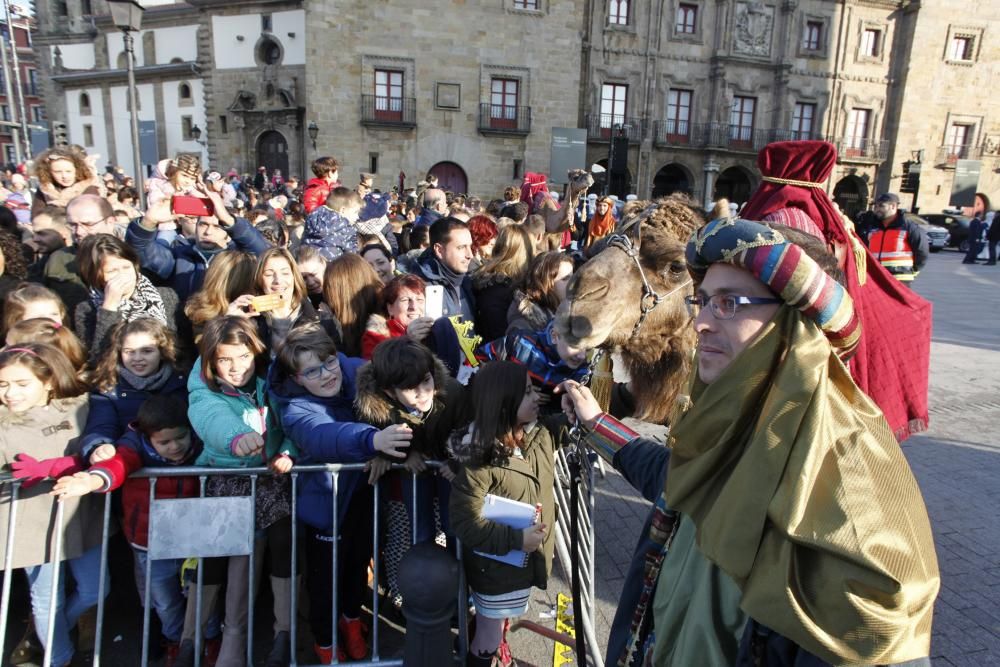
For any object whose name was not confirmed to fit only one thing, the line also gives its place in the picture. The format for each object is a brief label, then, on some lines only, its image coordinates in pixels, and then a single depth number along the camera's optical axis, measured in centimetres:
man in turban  99
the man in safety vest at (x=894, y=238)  748
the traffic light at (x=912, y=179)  2185
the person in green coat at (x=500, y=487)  238
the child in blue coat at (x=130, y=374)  289
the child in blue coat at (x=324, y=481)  274
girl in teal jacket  276
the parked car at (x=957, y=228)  2469
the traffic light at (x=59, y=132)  1623
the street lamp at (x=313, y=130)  2389
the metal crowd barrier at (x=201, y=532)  258
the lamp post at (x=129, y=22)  771
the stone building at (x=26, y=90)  5058
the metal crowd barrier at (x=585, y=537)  270
